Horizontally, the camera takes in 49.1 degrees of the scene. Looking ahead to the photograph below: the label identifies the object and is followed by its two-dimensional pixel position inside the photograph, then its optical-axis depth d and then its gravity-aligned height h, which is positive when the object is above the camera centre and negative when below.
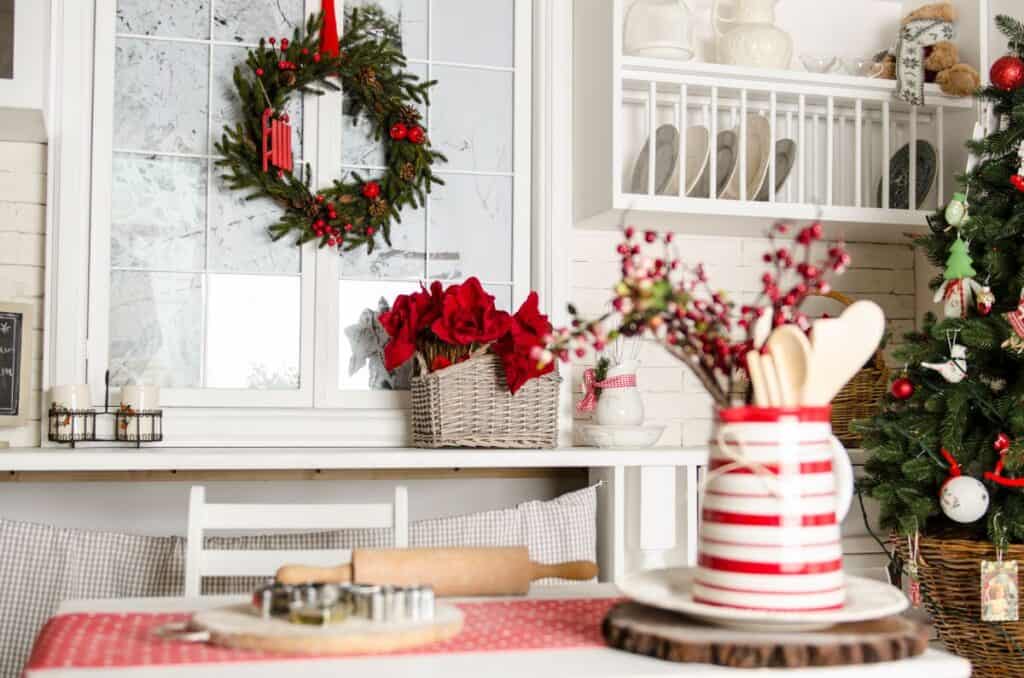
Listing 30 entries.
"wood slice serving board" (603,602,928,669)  1.14 -0.28
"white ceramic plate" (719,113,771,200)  2.89 +0.56
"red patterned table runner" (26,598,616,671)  1.14 -0.30
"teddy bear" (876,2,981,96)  2.95 +0.83
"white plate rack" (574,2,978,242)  2.79 +0.61
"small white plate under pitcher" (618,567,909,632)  1.19 -0.26
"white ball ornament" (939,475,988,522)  2.34 -0.26
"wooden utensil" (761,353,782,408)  1.25 -0.01
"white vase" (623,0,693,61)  2.89 +0.88
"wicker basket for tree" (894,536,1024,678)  2.39 -0.51
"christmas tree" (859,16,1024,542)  2.41 +0.00
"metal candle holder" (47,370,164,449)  2.52 -0.13
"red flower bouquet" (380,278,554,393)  2.53 +0.09
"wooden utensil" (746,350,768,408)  1.25 +0.00
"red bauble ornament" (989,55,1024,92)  2.58 +0.70
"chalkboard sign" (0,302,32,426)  2.55 +0.01
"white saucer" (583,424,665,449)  2.69 -0.16
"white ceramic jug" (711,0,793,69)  2.95 +0.88
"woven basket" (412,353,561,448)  2.57 -0.08
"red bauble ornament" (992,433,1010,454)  2.37 -0.14
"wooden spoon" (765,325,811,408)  1.24 +0.01
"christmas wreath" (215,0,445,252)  2.74 +0.59
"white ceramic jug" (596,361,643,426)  2.71 -0.09
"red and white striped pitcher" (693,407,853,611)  1.21 -0.16
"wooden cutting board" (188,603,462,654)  1.15 -0.28
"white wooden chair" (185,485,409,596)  1.95 -0.28
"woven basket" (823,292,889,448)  2.89 -0.07
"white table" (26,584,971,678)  1.09 -0.30
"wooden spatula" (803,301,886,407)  1.21 +0.03
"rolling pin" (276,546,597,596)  1.41 -0.26
